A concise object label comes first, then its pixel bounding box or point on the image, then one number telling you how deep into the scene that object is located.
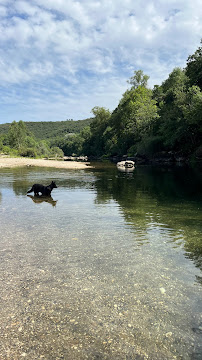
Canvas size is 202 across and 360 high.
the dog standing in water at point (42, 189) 16.69
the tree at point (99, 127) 129.00
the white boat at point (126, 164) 50.02
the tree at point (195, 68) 52.44
